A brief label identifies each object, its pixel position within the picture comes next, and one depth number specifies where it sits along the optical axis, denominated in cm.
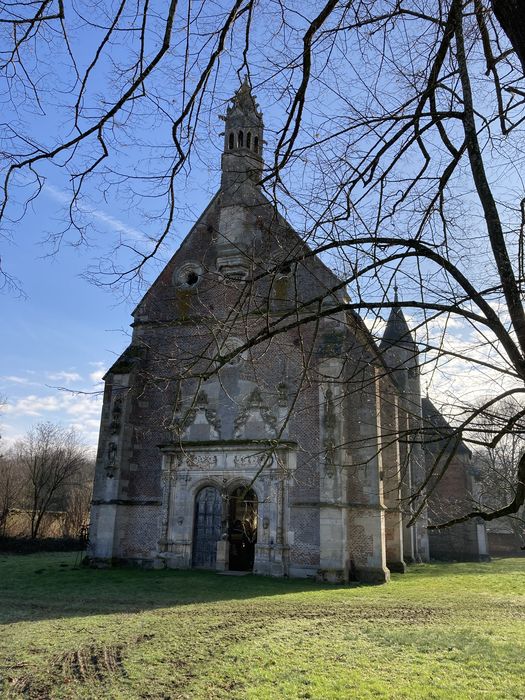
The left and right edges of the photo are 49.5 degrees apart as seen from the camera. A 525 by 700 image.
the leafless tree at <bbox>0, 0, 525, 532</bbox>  382
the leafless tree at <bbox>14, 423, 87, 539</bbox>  3400
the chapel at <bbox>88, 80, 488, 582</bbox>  1805
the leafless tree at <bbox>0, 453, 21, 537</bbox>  3075
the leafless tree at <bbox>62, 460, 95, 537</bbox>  3488
